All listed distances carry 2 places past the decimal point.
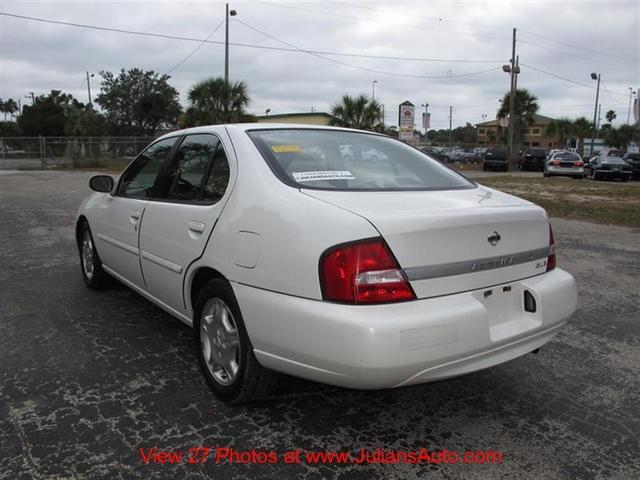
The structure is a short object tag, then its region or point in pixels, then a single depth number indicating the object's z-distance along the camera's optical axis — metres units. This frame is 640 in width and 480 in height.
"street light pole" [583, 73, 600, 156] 56.71
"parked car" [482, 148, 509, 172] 32.81
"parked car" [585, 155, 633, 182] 24.86
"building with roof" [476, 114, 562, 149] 92.61
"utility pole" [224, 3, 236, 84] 26.78
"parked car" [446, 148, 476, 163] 47.78
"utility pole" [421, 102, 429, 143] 50.31
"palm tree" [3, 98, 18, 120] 113.12
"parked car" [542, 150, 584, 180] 24.69
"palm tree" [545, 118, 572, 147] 80.62
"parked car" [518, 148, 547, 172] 34.09
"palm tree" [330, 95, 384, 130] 26.36
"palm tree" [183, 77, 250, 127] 26.56
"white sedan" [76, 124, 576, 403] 2.29
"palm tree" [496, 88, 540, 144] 42.12
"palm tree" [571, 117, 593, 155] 79.06
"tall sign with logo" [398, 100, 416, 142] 16.91
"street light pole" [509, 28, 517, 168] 34.00
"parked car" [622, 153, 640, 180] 26.40
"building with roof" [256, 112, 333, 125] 49.81
